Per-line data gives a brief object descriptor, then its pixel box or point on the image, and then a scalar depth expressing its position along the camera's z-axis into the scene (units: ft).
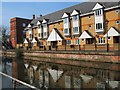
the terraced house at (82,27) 59.72
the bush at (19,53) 86.73
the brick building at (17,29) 132.63
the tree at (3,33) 151.11
